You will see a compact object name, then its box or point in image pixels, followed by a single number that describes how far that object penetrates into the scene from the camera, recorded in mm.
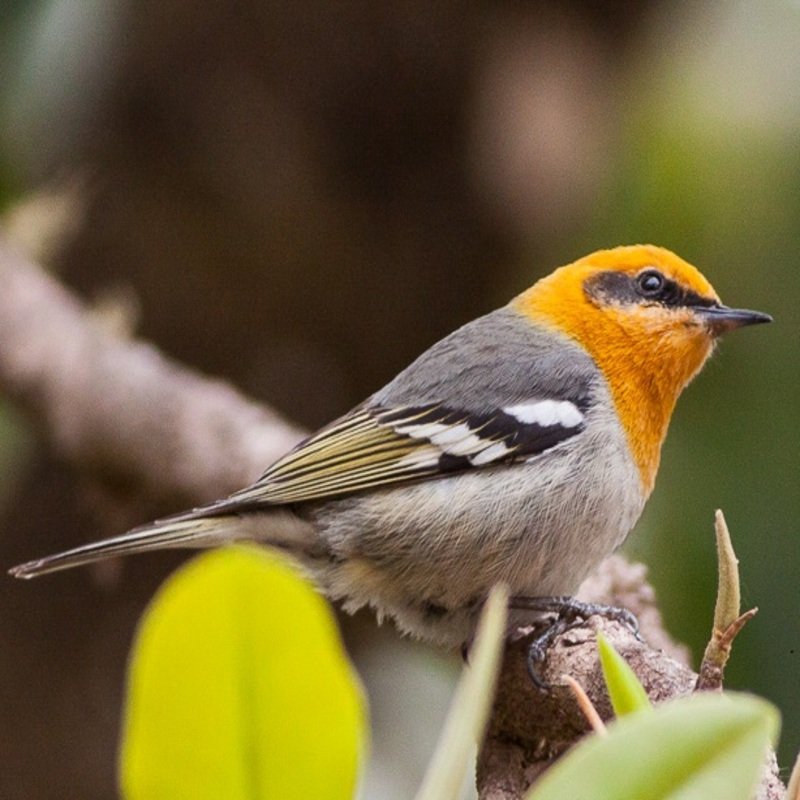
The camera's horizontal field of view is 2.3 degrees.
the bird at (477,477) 3168
